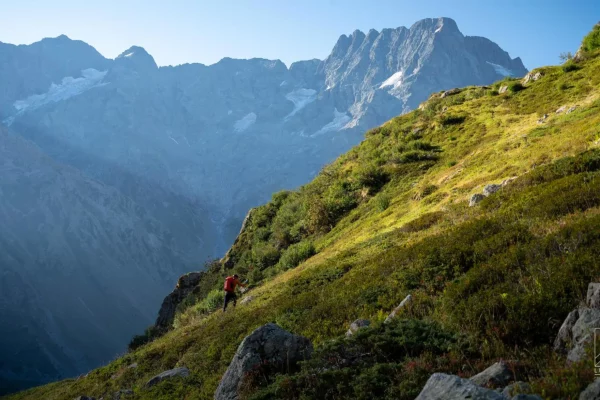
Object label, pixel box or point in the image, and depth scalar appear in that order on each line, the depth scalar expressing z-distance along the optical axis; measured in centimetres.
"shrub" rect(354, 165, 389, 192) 2927
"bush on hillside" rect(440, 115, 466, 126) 3384
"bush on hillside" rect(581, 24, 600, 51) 3539
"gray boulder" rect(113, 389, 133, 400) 1468
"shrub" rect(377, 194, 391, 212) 2457
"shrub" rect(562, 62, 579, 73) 3322
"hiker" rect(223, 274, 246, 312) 2084
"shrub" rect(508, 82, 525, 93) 3580
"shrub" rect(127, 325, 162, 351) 3374
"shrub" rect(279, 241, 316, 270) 2497
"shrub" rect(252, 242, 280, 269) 3042
